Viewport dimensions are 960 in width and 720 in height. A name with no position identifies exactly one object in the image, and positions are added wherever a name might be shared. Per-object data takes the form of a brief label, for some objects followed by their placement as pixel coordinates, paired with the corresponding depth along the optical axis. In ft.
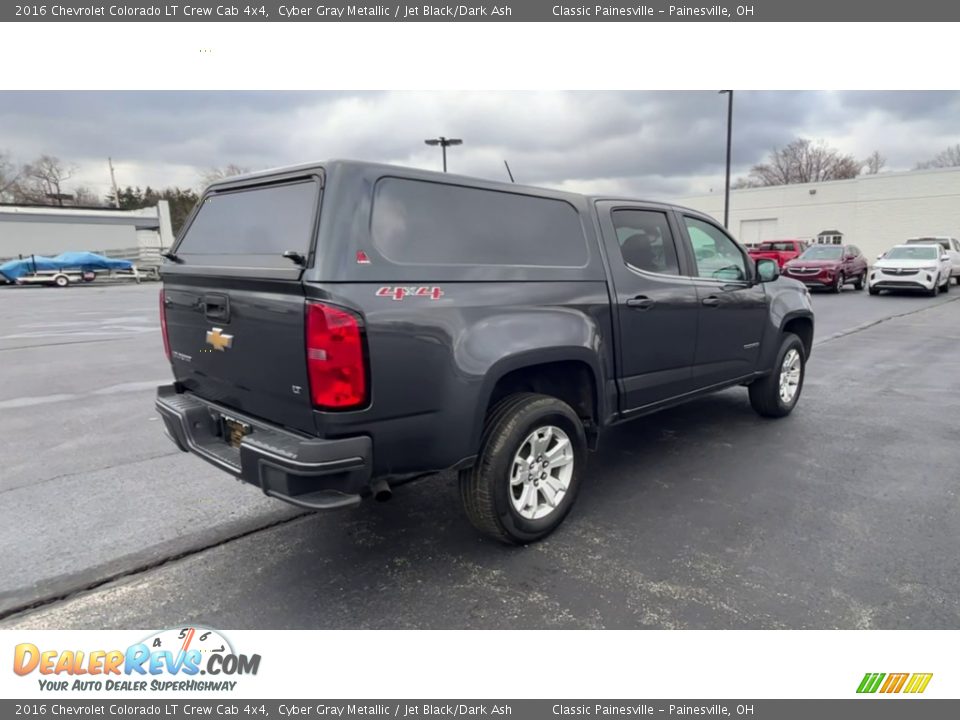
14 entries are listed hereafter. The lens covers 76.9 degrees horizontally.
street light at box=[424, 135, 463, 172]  87.25
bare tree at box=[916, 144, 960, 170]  184.80
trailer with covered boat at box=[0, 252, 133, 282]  105.91
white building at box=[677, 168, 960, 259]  115.85
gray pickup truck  8.59
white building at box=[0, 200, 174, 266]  153.07
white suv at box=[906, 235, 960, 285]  69.43
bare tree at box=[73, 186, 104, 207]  229.25
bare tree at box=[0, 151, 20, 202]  207.41
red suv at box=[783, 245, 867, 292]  64.44
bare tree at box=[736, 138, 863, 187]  201.77
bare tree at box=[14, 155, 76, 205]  214.07
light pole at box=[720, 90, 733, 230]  77.20
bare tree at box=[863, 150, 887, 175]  213.05
